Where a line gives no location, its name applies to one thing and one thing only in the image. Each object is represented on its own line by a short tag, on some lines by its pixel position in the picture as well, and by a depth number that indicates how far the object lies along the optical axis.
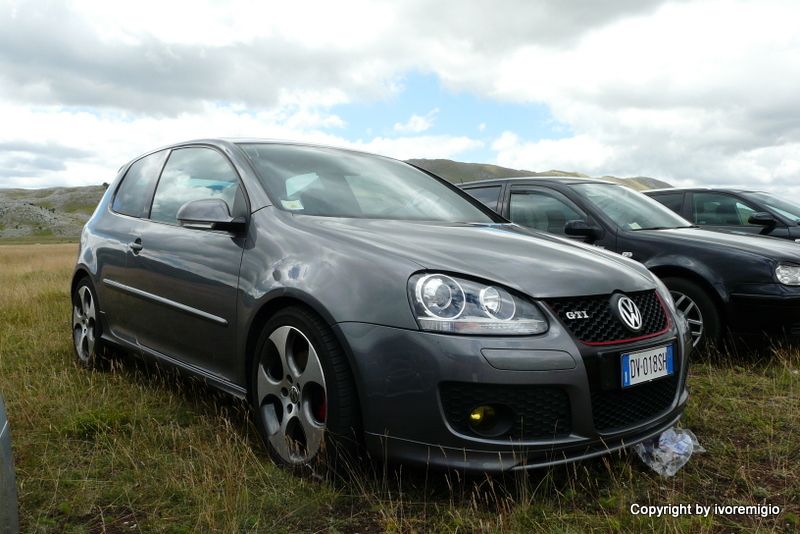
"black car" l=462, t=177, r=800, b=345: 4.50
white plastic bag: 2.87
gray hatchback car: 2.33
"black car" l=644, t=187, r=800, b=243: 7.55
